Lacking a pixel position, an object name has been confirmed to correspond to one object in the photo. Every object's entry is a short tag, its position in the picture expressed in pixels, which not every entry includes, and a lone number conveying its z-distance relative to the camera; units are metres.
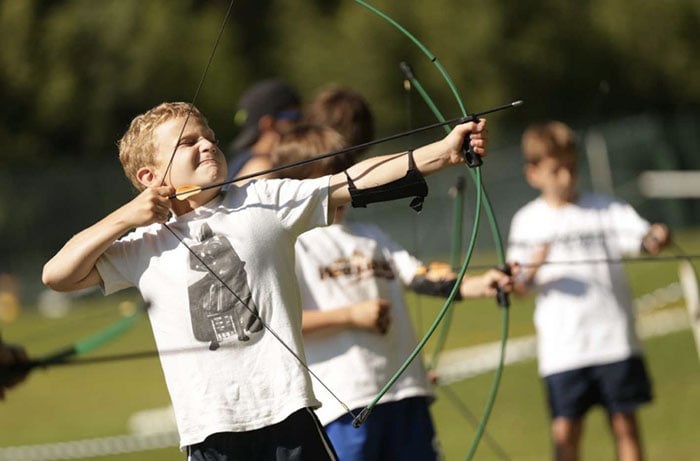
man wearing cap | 12.93
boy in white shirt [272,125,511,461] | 9.45
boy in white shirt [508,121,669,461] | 12.66
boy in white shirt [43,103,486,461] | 7.53
